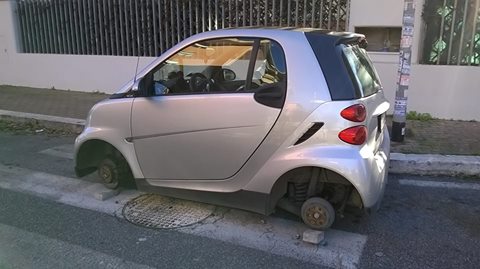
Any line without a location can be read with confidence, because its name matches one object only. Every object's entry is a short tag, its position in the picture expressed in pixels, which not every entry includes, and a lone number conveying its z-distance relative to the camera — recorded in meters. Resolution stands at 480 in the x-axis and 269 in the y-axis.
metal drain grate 3.78
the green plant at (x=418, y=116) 7.03
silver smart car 3.26
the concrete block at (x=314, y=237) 3.36
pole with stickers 5.35
